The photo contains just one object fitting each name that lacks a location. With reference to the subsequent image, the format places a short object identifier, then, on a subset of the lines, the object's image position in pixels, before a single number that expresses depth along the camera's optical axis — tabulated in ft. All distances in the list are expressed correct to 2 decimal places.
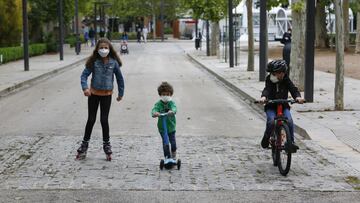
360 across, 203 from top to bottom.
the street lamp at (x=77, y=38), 158.70
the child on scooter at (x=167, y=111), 28.45
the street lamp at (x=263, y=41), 73.96
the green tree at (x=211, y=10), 133.90
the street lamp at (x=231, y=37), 99.49
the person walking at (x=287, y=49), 69.92
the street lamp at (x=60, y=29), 130.44
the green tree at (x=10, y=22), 136.56
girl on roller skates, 30.78
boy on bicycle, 28.73
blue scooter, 28.86
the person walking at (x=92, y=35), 214.32
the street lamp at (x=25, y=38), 96.48
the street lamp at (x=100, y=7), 224.80
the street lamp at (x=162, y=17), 271.80
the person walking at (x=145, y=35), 258.57
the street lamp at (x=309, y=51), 51.24
